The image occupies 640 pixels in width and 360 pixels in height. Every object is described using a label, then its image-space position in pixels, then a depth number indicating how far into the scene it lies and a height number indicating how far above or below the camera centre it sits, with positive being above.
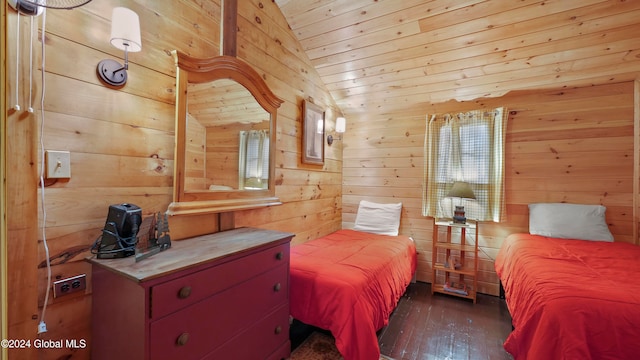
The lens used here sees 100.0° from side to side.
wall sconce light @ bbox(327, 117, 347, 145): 3.14 +0.63
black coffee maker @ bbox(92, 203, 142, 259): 1.14 -0.25
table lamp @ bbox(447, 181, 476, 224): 2.59 -0.12
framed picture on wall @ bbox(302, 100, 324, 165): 2.62 +0.47
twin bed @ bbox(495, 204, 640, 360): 1.14 -0.55
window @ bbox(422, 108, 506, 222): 2.74 +0.22
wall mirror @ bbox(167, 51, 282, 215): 1.50 +0.26
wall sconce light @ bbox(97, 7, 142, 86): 1.14 +0.58
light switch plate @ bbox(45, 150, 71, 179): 1.06 +0.04
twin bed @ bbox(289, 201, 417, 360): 1.52 -0.70
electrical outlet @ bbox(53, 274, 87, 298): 1.09 -0.46
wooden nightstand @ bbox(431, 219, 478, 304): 2.64 -0.84
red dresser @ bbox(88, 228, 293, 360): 1.01 -0.55
